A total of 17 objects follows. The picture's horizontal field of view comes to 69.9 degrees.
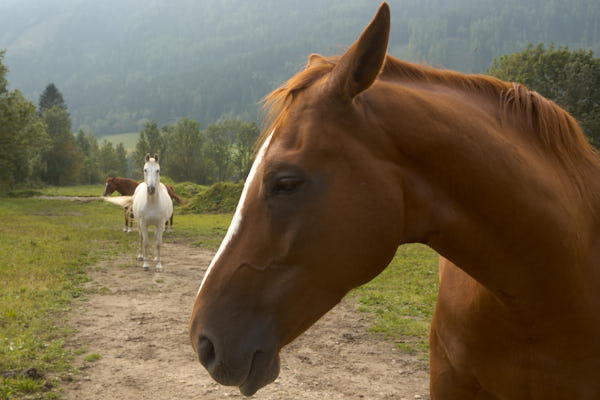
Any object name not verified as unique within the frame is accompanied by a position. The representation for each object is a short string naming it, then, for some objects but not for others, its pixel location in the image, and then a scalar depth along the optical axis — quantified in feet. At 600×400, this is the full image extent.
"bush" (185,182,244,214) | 79.15
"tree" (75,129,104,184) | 180.55
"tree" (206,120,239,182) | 192.24
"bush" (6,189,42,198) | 99.96
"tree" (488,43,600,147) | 71.67
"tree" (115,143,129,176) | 219.82
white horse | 31.19
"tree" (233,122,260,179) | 167.53
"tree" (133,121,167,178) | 181.98
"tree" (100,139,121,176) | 207.92
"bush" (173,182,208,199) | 99.50
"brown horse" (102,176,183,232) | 64.64
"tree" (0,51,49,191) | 75.41
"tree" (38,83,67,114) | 216.33
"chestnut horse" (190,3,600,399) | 4.24
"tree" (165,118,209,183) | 177.06
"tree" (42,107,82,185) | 152.56
